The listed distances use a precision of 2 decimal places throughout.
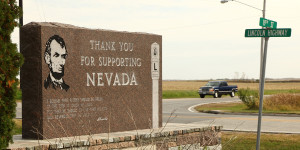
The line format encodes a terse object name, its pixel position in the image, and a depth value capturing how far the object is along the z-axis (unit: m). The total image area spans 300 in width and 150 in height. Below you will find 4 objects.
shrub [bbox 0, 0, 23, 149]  6.46
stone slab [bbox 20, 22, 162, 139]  8.23
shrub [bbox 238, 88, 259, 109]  27.41
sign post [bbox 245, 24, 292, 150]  9.19
